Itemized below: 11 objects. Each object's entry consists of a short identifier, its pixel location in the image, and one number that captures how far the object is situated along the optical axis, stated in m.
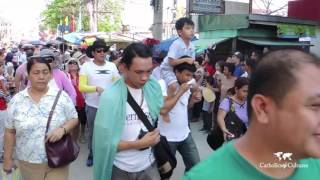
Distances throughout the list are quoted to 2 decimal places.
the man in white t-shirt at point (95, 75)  5.96
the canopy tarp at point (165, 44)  12.95
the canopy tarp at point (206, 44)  12.53
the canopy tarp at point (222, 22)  12.13
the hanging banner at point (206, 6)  13.99
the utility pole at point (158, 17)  13.09
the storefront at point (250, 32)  12.27
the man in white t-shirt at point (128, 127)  3.01
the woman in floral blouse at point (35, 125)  3.46
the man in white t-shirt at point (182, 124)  4.38
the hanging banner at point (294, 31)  12.59
